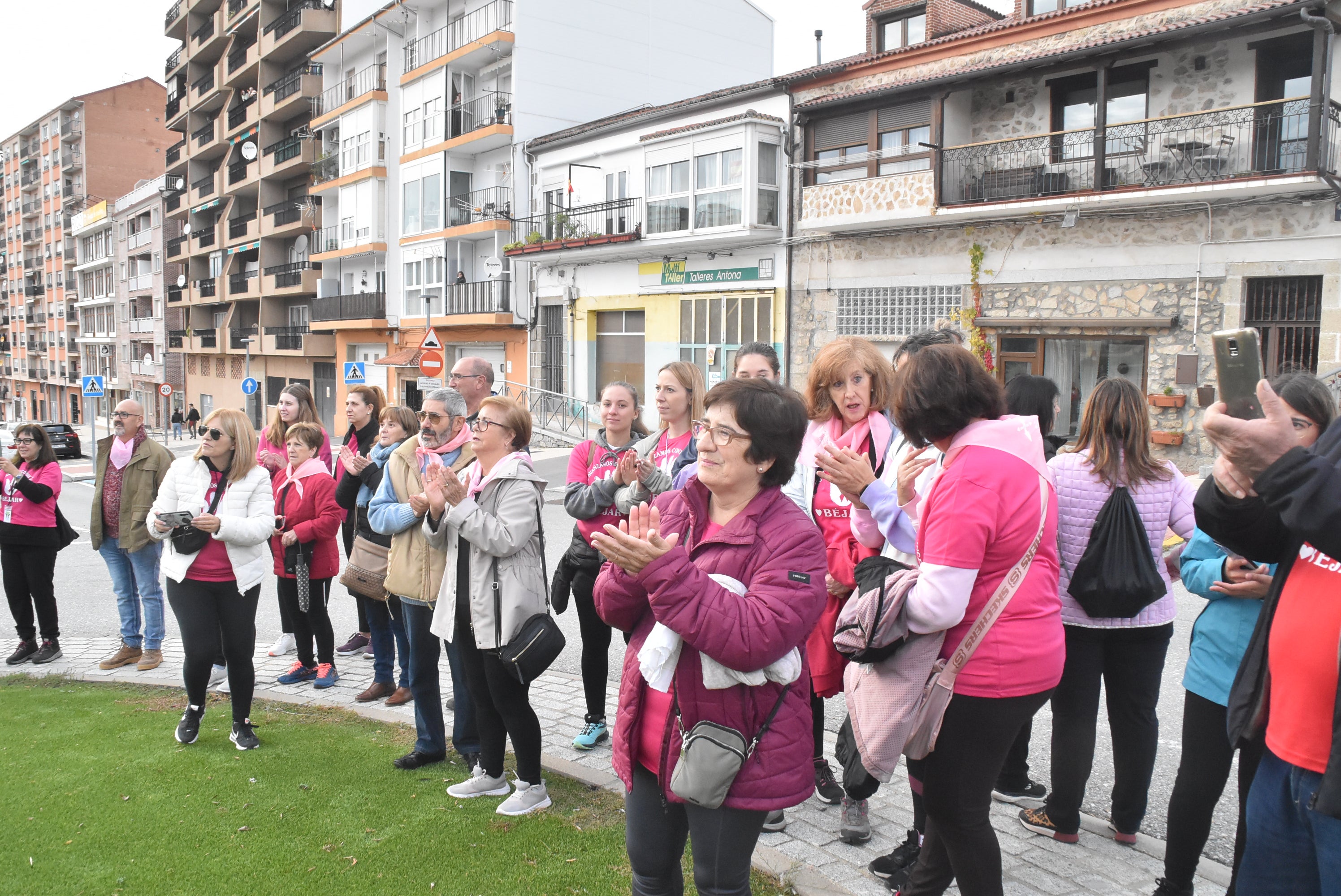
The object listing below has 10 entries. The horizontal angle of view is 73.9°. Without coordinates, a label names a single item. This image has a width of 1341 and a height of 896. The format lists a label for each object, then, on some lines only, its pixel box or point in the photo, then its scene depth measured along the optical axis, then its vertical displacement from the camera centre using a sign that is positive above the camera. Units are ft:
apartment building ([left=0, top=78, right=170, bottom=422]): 220.02 +42.79
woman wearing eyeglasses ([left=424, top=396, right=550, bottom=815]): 12.94 -3.25
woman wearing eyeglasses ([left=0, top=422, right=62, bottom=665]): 22.72 -4.53
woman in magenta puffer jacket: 7.80 -2.41
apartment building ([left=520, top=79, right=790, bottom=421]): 70.85 +10.33
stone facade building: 47.34 +9.96
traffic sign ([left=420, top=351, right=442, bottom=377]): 57.21 -0.28
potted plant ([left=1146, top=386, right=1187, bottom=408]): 50.62 -2.46
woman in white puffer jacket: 16.44 -3.70
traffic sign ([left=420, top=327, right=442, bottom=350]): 56.75 +1.11
